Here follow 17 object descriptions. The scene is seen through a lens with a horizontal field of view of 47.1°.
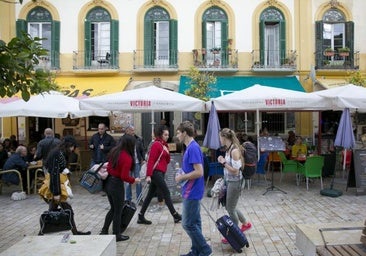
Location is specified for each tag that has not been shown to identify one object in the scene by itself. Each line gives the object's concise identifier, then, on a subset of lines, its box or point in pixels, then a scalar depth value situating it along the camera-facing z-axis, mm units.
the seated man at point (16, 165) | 9842
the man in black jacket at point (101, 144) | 9672
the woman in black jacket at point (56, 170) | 5934
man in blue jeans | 5035
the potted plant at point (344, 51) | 16062
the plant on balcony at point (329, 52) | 16156
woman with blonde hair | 5805
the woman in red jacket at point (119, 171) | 5977
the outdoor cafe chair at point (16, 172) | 9797
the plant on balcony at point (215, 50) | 16206
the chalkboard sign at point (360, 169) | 9531
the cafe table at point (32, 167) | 10145
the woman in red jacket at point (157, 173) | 7225
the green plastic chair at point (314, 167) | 9898
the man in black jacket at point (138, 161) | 8477
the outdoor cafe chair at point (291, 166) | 10773
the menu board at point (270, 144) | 9758
